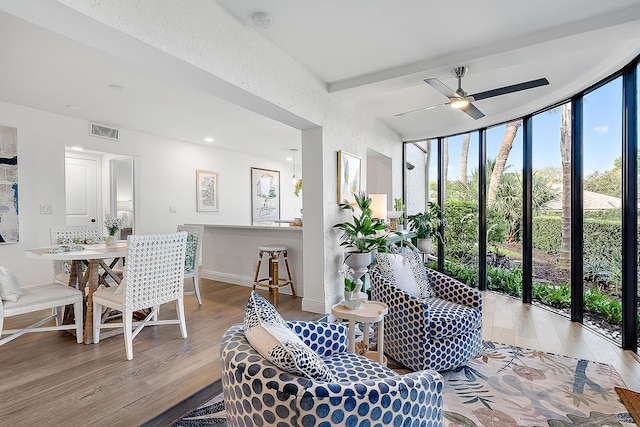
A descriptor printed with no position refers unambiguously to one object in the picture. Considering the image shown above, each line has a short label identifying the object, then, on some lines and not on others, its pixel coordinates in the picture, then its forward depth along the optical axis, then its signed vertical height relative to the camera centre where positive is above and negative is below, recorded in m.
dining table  2.59 -0.44
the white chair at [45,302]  2.31 -0.66
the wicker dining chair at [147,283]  2.47 -0.57
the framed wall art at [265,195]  7.66 +0.40
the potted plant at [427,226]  5.30 -0.24
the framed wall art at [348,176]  3.81 +0.43
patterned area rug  1.88 -1.18
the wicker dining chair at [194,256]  3.79 -0.52
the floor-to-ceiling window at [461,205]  5.03 +0.09
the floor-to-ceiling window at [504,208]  4.43 +0.04
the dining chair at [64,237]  3.32 -0.28
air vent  4.74 +1.18
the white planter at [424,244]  5.38 -0.54
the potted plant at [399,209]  5.15 +0.03
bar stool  4.01 -0.76
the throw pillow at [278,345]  1.11 -0.48
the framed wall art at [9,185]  3.93 +0.33
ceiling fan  2.76 +1.04
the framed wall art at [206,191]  6.35 +0.40
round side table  2.20 -0.70
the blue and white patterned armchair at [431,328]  2.33 -0.85
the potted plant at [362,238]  3.22 -0.28
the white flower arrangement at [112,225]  3.28 -0.13
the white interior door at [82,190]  5.54 +0.37
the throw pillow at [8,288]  2.33 -0.54
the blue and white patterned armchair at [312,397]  1.05 -0.63
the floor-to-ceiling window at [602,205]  3.01 +0.04
